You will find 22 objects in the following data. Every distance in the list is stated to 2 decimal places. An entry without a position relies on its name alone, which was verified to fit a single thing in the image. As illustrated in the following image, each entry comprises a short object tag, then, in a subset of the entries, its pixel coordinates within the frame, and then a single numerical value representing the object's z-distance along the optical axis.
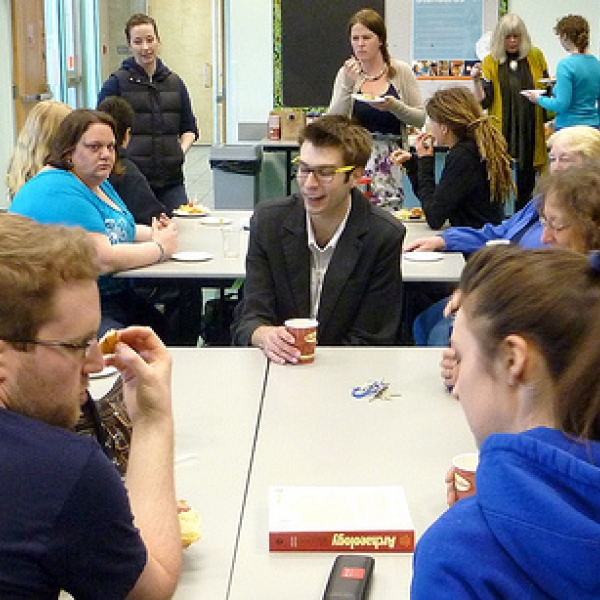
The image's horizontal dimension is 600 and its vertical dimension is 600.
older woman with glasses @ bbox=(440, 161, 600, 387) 2.71
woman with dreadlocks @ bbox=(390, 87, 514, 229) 4.47
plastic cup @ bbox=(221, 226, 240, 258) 4.06
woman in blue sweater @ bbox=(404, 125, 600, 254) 3.72
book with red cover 1.65
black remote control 1.48
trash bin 7.90
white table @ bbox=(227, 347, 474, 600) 1.58
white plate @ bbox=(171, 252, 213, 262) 3.93
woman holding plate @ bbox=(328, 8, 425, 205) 5.31
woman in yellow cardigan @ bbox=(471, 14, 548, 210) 7.64
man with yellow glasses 3.16
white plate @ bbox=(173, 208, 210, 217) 4.99
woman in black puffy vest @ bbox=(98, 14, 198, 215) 5.91
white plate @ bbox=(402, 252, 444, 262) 4.01
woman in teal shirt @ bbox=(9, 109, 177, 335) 3.51
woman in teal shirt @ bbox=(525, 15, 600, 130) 7.01
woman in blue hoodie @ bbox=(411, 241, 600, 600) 1.07
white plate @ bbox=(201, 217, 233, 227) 4.79
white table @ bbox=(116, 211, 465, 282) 3.72
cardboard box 8.20
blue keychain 2.41
